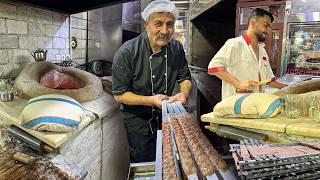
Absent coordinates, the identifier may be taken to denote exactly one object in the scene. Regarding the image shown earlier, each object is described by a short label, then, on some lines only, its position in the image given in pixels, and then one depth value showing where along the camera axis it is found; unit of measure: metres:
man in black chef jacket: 2.16
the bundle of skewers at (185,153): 0.92
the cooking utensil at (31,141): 1.68
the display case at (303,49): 3.67
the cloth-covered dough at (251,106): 1.24
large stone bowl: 2.43
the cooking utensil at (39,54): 2.93
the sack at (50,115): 1.73
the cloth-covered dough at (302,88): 1.58
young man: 2.52
